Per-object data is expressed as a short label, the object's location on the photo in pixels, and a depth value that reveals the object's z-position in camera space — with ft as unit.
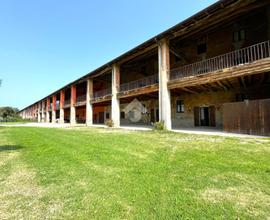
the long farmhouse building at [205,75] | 27.38
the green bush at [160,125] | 35.09
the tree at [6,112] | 173.02
